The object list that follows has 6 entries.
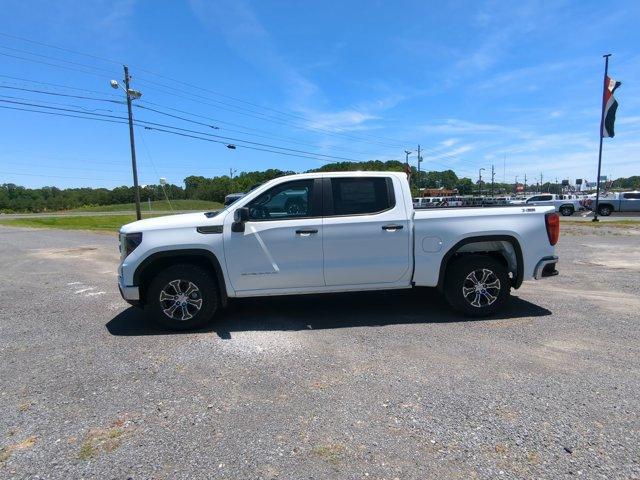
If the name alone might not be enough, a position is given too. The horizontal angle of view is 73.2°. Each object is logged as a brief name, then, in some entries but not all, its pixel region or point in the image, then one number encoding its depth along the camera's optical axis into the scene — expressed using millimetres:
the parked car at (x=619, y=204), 29922
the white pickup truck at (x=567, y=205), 32375
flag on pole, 22125
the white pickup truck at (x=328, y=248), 5164
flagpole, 22359
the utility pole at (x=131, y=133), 25184
